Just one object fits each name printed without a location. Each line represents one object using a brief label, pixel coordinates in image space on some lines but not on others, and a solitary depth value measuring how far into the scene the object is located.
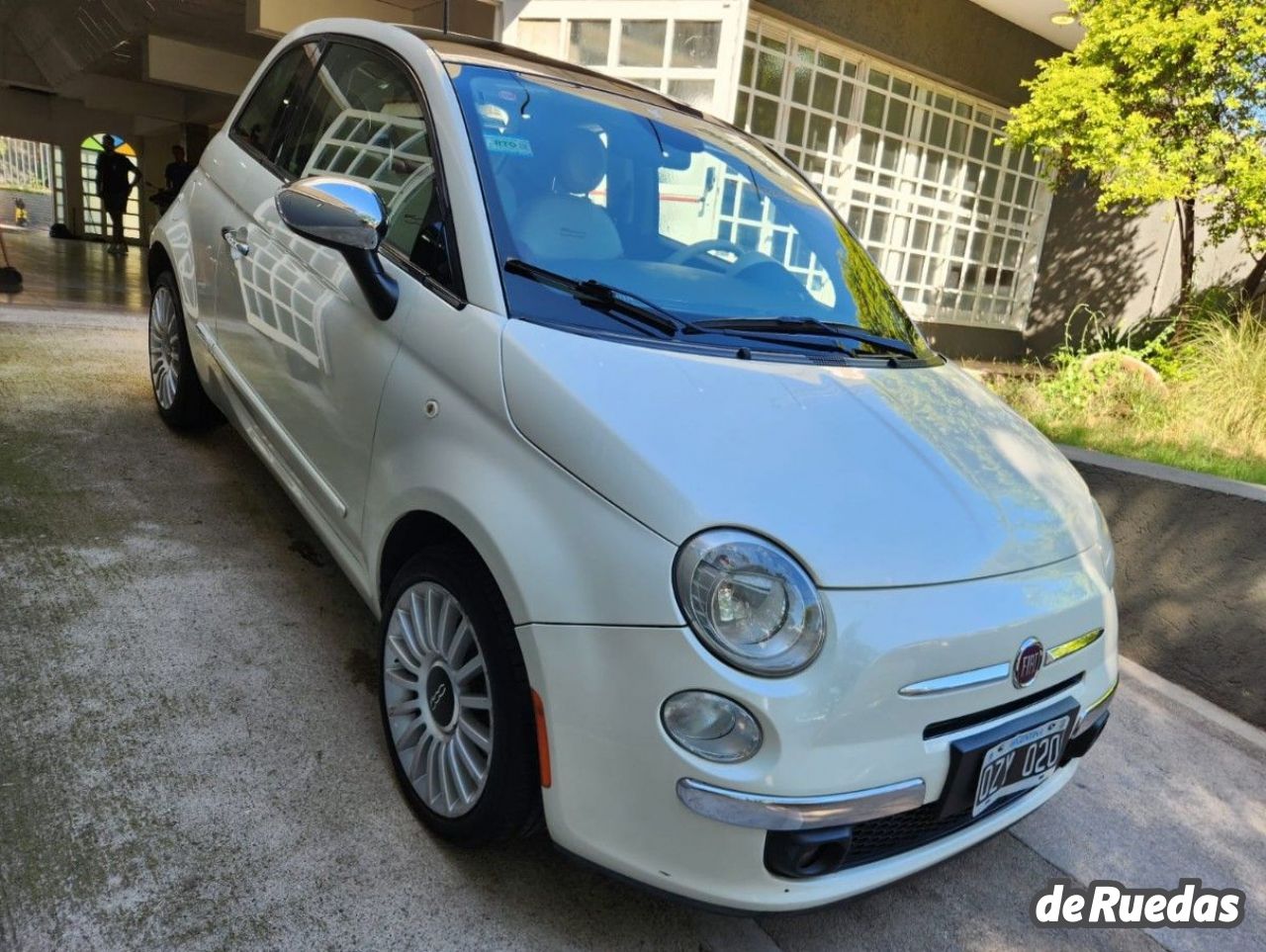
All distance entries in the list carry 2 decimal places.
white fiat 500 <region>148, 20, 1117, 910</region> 1.48
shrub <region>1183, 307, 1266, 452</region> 4.75
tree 6.00
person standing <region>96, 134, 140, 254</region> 17.67
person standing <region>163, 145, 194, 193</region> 14.28
